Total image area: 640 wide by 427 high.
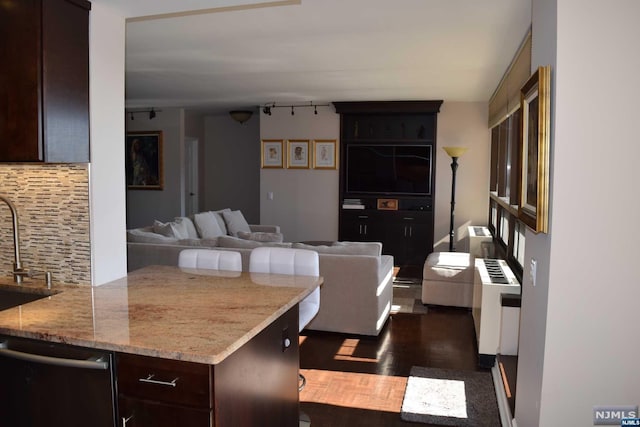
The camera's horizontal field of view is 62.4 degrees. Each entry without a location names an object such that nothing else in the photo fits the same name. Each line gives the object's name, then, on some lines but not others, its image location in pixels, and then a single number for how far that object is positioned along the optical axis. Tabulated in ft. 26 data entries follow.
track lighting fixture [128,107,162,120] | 30.60
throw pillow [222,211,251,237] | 25.18
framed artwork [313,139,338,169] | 27.78
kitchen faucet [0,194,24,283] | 8.86
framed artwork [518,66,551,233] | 6.88
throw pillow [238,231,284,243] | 19.81
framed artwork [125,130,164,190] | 31.09
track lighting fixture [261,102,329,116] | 27.73
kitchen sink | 8.63
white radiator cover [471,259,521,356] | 12.50
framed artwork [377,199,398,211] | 27.07
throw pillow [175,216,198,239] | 21.76
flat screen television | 26.76
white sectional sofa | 15.17
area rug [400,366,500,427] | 10.38
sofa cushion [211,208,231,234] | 24.68
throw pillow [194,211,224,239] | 22.70
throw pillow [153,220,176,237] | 19.07
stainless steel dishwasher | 6.11
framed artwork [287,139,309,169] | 28.22
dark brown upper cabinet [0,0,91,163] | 7.52
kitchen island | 5.79
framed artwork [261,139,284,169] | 28.71
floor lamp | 23.68
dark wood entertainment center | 26.66
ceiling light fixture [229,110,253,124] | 30.22
